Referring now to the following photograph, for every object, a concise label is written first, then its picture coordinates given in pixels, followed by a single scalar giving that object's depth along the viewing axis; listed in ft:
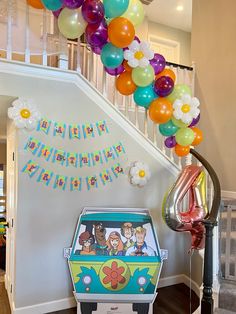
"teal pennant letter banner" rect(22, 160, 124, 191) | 9.96
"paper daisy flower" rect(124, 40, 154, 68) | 8.51
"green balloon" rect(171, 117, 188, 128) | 9.11
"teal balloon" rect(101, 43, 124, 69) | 8.32
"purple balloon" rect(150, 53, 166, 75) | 9.12
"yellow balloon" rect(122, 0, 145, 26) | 8.20
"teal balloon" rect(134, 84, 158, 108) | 9.11
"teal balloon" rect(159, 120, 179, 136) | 9.33
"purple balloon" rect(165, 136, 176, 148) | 9.80
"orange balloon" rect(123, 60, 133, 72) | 8.89
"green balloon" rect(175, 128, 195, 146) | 9.31
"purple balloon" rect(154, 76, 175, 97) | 8.83
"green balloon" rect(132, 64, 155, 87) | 8.65
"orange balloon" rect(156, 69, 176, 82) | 9.26
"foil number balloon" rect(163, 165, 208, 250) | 7.02
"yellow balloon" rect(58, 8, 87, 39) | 8.00
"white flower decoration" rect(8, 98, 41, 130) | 9.40
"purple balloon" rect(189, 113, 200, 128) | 9.56
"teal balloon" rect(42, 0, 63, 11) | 7.81
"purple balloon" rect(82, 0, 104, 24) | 7.56
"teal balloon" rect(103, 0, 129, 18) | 7.64
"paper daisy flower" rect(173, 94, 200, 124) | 8.86
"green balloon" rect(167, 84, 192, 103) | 9.05
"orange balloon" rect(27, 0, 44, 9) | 8.38
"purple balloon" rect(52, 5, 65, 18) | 8.20
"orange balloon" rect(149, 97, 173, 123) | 8.79
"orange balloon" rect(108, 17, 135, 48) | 7.81
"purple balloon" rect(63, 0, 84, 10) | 7.56
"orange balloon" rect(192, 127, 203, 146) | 9.74
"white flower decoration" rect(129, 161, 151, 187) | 11.42
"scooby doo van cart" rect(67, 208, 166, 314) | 9.49
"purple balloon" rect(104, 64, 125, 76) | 9.21
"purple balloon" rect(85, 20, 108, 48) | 8.05
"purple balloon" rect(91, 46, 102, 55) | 8.68
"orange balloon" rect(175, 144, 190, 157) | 9.59
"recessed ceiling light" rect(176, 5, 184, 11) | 19.95
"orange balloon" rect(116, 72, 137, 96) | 9.24
